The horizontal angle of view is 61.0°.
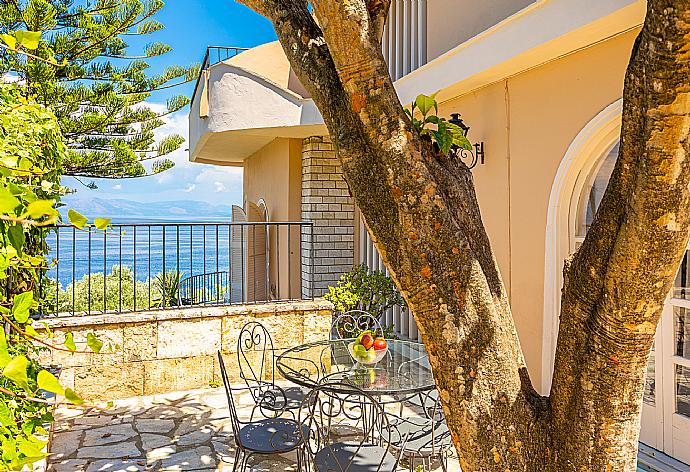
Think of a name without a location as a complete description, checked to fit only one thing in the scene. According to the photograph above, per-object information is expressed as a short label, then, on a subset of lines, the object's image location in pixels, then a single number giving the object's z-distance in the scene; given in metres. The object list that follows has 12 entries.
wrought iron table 3.29
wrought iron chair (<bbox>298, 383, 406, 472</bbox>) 2.89
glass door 3.65
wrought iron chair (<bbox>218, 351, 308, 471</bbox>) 3.25
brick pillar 8.26
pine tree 8.94
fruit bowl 3.69
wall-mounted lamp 5.20
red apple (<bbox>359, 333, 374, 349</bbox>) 3.71
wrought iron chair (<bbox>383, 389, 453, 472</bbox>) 3.17
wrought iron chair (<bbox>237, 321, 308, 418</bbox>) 4.53
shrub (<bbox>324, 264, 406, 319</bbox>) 6.30
